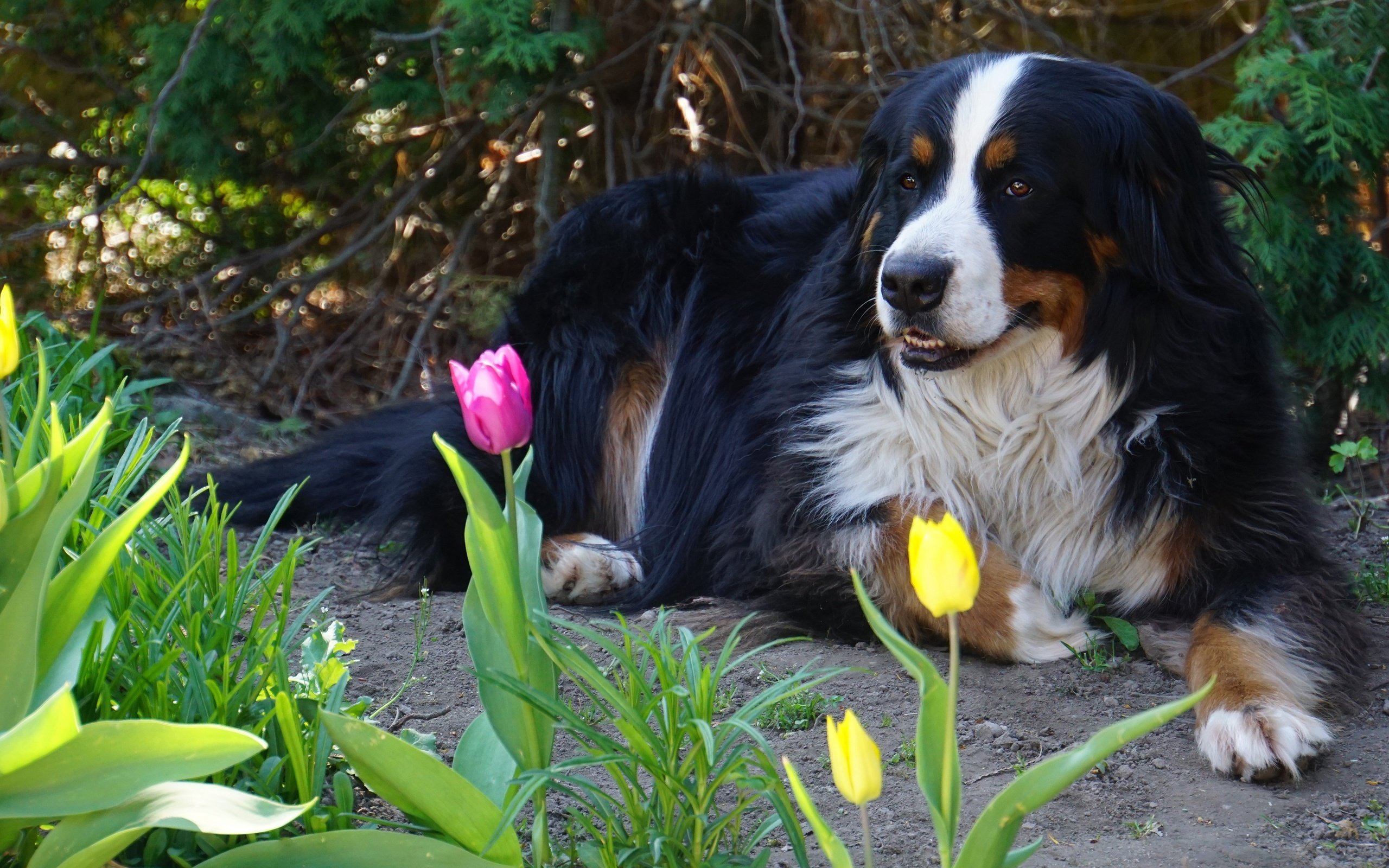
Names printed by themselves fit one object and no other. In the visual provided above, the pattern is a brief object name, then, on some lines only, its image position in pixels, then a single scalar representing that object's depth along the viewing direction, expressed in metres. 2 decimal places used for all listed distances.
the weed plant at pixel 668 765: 3.27
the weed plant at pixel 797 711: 4.62
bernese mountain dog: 5.14
